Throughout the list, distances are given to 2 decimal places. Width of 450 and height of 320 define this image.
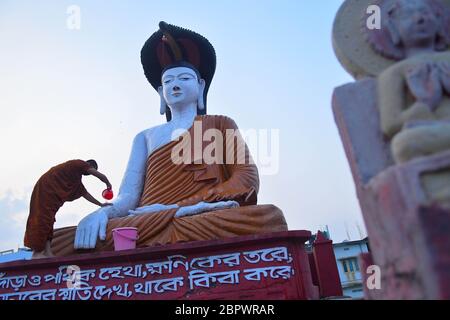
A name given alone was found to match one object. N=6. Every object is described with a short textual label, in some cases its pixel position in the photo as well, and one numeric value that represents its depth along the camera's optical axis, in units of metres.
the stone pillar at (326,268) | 5.02
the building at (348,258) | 13.91
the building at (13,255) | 17.23
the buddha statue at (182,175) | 4.18
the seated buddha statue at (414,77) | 1.56
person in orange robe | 4.27
